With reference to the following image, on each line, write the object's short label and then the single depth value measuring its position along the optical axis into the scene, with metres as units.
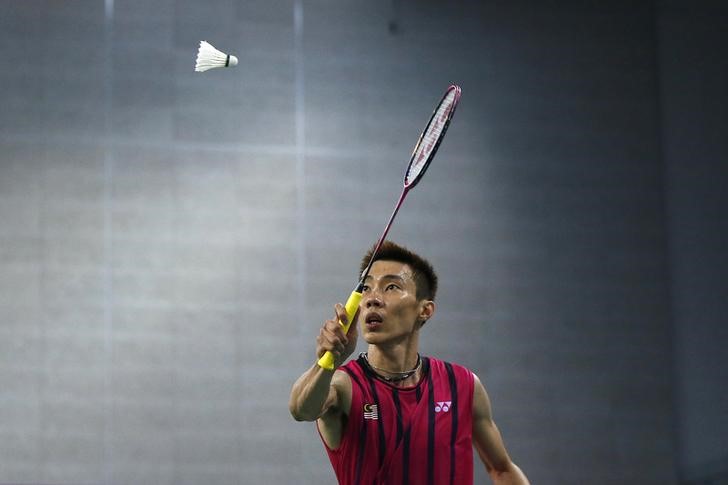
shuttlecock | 9.54
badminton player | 6.74
